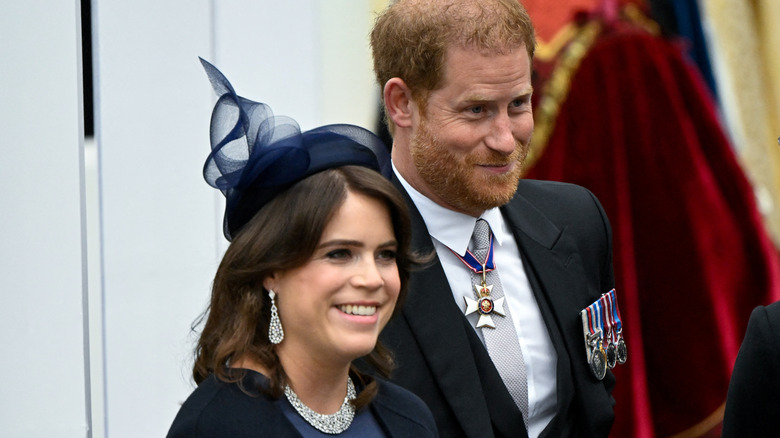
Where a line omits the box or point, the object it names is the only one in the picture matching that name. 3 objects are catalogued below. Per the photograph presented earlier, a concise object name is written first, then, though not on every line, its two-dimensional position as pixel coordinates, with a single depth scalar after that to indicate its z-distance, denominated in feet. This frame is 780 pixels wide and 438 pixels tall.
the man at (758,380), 29.57
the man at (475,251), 30.23
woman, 29.24
